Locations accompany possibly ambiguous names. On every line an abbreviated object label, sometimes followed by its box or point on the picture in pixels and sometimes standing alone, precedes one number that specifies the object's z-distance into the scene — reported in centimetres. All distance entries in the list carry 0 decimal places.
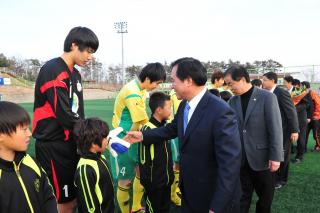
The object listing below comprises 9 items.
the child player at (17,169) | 205
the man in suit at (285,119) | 526
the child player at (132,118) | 383
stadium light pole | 4784
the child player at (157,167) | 365
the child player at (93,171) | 275
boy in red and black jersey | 278
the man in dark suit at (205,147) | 223
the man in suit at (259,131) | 360
